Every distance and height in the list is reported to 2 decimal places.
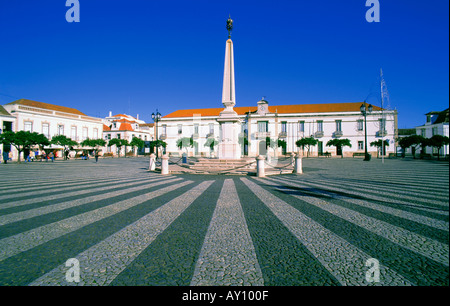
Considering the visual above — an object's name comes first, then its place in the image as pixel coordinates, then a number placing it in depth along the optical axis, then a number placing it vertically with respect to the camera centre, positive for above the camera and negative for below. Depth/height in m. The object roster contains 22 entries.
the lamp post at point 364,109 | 21.81 +4.62
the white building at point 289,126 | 46.09 +6.49
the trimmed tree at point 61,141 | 37.75 +2.56
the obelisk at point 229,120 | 16.41 +2.68
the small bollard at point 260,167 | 12.74 -0.73
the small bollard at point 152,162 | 16.70 -0.55
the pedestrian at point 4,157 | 26.97 -0.14
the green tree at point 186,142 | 54.34 +3.26
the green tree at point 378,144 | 42.81 +2.14
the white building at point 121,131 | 58.25 +6.61
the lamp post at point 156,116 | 24.05 +4.35
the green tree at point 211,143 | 53.38 +2.96
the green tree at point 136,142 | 54.47 +3.35
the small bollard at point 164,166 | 14.19 -0.69
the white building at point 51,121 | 37.16 +6.82
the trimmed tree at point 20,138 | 27.67 +2.27
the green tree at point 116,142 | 52.02 +3.20
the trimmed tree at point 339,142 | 41.43 +2.39
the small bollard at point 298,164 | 14.35 -0.60
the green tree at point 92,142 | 46.22 +2.85
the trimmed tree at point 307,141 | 40.90 +2.57
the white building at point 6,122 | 34.53 +5.54
